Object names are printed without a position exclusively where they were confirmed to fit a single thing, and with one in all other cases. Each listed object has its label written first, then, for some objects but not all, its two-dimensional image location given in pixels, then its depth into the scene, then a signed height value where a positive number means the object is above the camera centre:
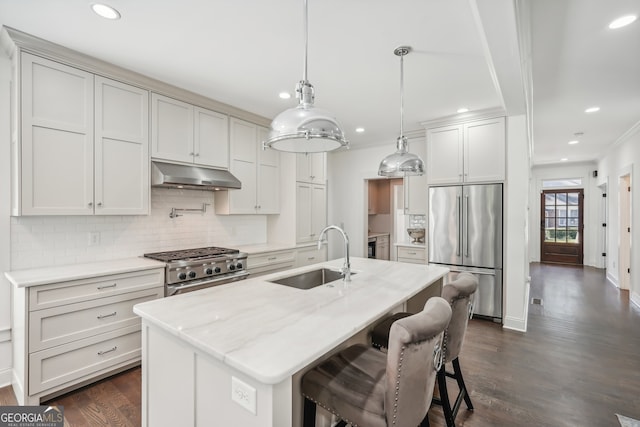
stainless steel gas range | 2.83 -0.56
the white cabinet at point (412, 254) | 4.55 -0.63
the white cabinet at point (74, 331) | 2.15 -0.91
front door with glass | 8.07 -0.37
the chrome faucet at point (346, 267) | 2.22 -0.41
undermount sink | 2.44 -0.55
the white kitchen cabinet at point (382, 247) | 6.69 -0.77
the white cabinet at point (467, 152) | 3.81 +0.77
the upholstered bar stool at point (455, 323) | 1.80 -0.67
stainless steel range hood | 2.98 +0.34
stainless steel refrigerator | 3.82 -0.30
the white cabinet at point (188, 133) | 3.09 +0.83
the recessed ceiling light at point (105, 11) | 1.92 +1.25
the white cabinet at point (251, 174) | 3.83 +0.48
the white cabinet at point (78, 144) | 2.31 +0.54
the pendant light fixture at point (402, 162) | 2.47 +0.39
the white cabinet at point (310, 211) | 4.46 +0.00
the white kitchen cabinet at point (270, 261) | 3.71 -0.64
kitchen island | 1.09 -0.51
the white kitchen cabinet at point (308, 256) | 4.42 -0.65
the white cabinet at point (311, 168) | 4.48 +0.65
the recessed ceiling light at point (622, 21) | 2.05 +1.28
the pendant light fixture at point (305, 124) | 1.44 +0.41
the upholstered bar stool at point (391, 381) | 1.18 -0.74
